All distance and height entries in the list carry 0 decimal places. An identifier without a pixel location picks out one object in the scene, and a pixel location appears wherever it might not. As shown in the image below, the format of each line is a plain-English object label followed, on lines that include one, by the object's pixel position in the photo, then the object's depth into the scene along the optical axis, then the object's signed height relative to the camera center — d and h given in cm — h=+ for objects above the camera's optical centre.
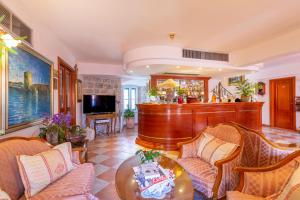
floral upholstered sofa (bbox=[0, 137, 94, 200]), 151 -80
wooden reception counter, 445 -57
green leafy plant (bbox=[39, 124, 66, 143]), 256 -48
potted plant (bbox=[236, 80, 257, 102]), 550 +28
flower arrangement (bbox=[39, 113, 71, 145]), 257 -44
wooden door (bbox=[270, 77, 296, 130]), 668 -16
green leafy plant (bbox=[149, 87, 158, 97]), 529 +20
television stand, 601 -67
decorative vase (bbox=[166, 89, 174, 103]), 500 +9
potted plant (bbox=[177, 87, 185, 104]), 491 +15
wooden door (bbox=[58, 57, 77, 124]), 416 +26
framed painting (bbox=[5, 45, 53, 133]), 204 +15
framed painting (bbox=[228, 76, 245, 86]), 805 +94
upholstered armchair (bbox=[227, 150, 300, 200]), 149 -73
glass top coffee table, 147 -81
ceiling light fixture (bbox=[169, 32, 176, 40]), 358 +135
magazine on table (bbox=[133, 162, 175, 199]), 145 -72
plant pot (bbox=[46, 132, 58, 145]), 256 -58
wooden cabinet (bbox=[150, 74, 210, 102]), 727 +65
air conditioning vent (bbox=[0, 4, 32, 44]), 202 +96
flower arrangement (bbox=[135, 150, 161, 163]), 185 -61
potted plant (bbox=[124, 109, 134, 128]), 770 -84
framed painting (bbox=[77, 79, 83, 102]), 571 +29
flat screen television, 620 -18
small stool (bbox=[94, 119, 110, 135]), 638 -92
